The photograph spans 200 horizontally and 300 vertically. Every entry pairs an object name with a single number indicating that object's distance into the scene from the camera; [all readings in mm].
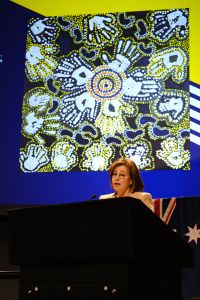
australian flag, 7486
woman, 5230
